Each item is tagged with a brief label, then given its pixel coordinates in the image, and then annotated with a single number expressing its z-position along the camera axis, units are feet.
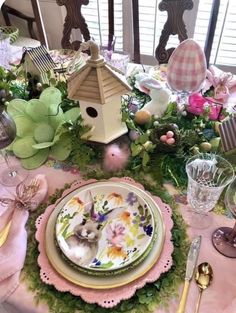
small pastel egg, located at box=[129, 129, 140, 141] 2.97
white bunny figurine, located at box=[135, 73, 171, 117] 3.21
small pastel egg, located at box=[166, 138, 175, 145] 2.77
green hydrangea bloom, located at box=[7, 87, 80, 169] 3.04
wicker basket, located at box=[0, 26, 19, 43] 7.22
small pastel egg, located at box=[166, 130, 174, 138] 2.79
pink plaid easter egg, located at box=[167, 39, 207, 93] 3.25
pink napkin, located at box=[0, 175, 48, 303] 2.17
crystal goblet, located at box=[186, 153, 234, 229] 2.43
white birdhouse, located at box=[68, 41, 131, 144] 2.66
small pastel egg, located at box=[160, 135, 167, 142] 2.79
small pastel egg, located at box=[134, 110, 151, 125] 3.09
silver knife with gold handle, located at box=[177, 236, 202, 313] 2.00
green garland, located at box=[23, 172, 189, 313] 2.00
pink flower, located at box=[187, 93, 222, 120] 3.20
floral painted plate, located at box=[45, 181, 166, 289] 2.08
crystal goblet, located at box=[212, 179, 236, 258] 2.27
